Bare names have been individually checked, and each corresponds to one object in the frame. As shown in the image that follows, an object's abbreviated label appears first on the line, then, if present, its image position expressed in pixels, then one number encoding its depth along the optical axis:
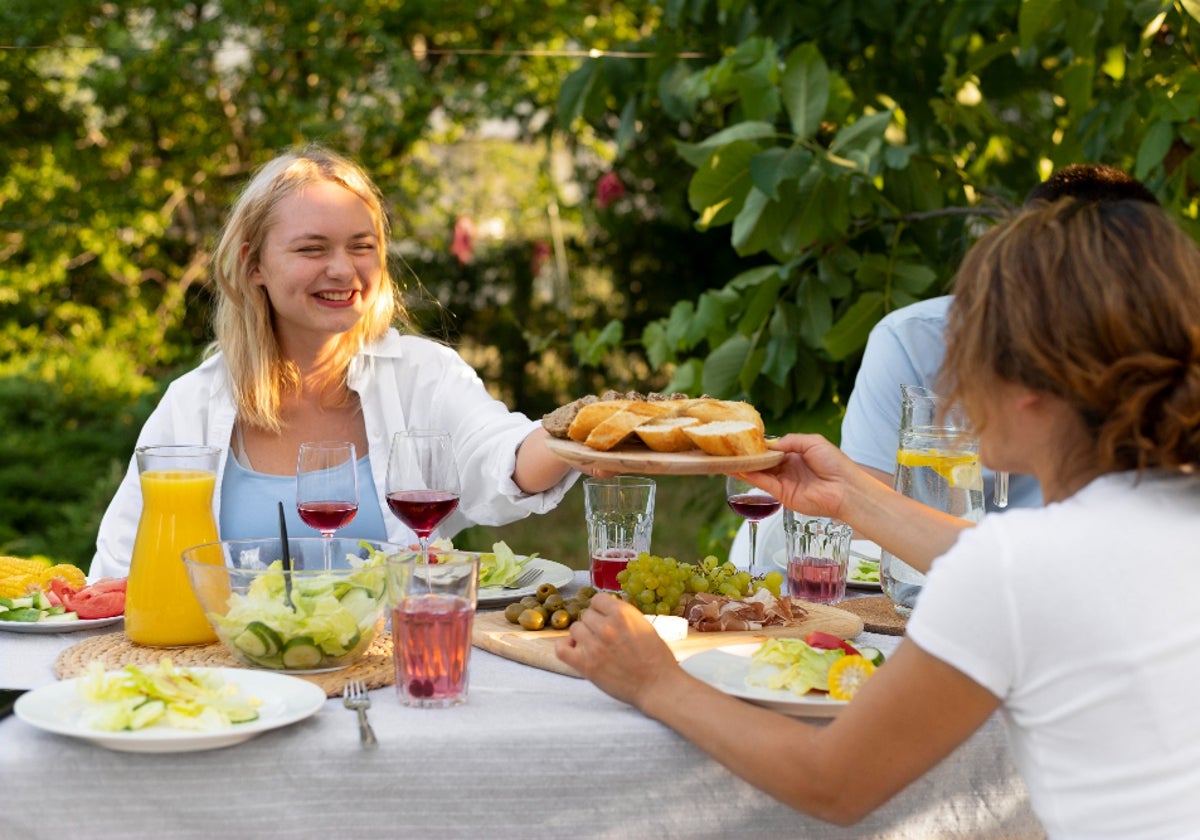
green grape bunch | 2.18
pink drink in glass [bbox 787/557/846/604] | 2.46
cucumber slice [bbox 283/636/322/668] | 1.91
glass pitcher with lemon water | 2.32
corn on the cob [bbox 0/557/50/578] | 2.30
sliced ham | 2.17
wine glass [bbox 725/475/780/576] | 2.50
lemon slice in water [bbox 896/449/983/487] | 2.33
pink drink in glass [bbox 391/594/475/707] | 1.79
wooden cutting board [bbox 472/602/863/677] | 2.02
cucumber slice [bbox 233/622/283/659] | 1.88
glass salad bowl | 1.89
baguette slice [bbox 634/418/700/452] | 2.20
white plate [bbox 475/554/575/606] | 2.36
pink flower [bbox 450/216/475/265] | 7.52
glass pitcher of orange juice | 2.06
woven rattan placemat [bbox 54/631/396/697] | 1.90
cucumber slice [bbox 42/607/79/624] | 2.16
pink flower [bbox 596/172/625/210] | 6.81
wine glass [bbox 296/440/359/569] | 2.20
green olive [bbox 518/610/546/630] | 2.14
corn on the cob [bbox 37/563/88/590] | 2.29
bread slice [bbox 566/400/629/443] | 2.25
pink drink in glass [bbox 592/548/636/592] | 2.40
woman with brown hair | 1.44
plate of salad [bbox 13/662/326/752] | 1.60
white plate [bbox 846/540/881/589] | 2.64
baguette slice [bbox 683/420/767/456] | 2.15
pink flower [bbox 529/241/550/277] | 8.70
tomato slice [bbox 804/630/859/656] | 1.91
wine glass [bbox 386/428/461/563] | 2.19
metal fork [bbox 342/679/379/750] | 1.65
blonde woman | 3.08
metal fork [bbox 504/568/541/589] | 2.46
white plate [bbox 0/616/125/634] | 2.14
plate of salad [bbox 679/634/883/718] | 1.77
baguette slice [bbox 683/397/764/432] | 2.33
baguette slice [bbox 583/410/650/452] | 2.18
